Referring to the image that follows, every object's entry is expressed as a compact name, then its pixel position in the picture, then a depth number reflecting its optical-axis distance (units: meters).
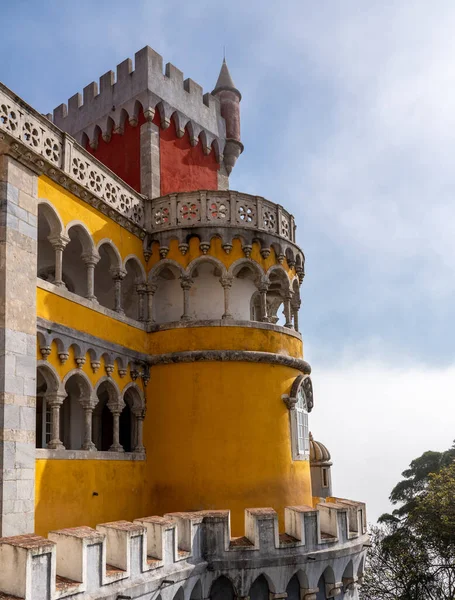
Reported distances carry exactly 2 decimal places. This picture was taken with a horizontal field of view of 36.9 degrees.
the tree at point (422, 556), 22.80
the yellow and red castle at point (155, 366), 11.69
